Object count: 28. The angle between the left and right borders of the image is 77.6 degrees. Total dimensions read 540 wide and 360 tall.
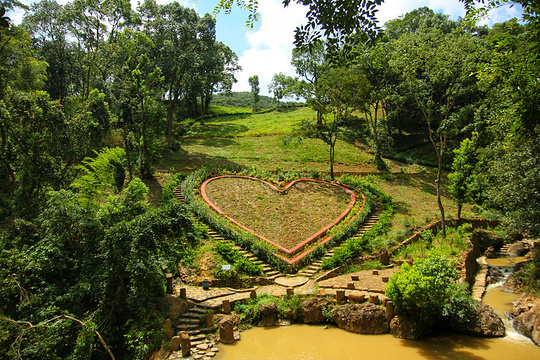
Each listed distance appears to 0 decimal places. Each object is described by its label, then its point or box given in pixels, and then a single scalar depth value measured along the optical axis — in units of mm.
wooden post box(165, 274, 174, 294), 11820
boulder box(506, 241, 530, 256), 18703
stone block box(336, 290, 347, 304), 11188
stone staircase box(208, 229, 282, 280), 14209
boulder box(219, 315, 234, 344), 10070
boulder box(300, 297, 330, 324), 11164
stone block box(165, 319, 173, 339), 9891
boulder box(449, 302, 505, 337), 10086
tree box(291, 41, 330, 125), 24712
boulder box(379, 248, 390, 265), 15016
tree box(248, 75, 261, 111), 74188
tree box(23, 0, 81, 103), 31016
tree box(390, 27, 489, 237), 16703
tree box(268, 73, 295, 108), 68125
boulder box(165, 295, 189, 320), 10719
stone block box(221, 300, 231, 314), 11164
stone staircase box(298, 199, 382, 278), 14590
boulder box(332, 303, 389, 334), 10359
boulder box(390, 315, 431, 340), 9906
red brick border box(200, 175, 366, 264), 15414
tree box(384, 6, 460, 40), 35997
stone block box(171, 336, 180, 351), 9422
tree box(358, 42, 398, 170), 27191
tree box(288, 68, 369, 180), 23922
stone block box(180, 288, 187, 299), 11516
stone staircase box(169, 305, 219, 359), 9539
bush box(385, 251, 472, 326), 9680
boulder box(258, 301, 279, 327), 11172
